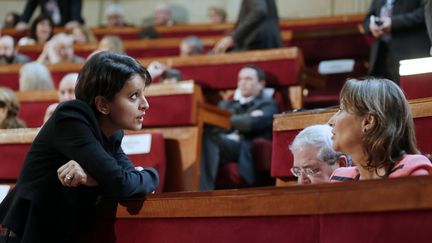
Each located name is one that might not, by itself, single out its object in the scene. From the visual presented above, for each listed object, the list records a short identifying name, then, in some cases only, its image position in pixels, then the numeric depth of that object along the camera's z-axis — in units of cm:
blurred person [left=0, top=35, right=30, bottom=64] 716
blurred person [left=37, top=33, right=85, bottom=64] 672
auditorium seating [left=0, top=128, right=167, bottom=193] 365
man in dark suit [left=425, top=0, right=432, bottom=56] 368
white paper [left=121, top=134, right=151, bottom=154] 389
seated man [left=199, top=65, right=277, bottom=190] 447
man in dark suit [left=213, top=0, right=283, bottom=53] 609
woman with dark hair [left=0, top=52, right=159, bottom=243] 214
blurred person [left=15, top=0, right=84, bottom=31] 990
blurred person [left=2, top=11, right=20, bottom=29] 1025
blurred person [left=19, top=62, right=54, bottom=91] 545
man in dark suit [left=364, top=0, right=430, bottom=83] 455
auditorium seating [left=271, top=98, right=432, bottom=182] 297
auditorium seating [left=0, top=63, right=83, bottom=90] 607
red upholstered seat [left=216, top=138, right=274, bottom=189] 465
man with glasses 257
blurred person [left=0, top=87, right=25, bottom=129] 437
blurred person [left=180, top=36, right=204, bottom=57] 659
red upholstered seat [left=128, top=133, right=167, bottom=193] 385
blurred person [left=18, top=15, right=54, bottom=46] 835
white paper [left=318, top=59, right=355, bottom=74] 632
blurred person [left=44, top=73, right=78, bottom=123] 461
